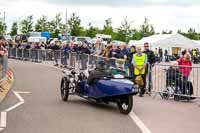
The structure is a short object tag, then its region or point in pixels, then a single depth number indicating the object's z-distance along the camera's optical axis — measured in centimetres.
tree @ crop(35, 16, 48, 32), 8162
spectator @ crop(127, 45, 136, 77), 1716
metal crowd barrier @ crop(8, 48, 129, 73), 2401
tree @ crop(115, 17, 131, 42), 8650
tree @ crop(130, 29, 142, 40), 8706
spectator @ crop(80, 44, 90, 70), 2556
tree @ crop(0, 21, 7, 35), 8152
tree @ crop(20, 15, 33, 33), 8248
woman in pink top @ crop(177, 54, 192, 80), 1514
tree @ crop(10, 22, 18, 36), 8694
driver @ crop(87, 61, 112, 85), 1253
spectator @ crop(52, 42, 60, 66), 3219
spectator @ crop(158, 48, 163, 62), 5098
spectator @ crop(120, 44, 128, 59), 2442
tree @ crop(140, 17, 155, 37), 8962
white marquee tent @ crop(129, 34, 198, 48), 4856
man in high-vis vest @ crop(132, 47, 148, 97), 1612
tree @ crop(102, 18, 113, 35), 8731
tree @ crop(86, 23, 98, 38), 8572
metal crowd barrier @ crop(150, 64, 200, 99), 1484
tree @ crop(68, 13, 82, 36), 7788
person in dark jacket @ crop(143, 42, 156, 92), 1638
